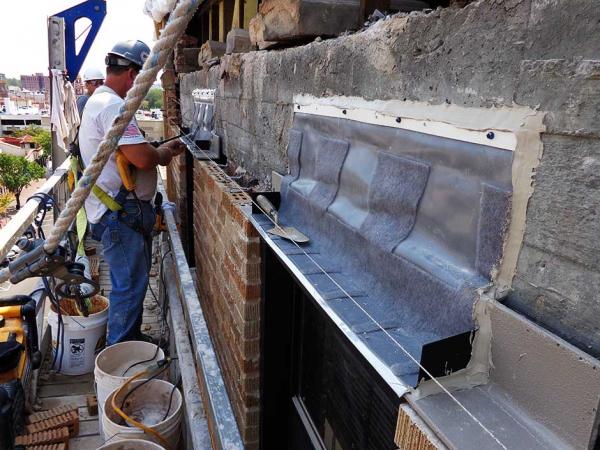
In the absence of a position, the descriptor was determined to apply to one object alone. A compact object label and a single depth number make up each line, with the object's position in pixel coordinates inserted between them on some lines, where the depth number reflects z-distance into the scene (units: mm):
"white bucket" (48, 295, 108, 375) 4141
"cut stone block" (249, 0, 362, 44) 2094
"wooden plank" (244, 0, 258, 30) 4817
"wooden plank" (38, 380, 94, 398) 3985
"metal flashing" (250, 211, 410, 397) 981
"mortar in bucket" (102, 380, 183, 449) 2984
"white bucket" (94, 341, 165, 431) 3645
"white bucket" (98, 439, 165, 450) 2821
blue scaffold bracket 6824
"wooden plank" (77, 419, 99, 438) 3574
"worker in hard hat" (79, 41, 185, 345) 3719
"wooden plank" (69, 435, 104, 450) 3449
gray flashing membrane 1059
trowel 1824
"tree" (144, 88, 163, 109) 88169
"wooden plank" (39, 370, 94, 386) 4129
